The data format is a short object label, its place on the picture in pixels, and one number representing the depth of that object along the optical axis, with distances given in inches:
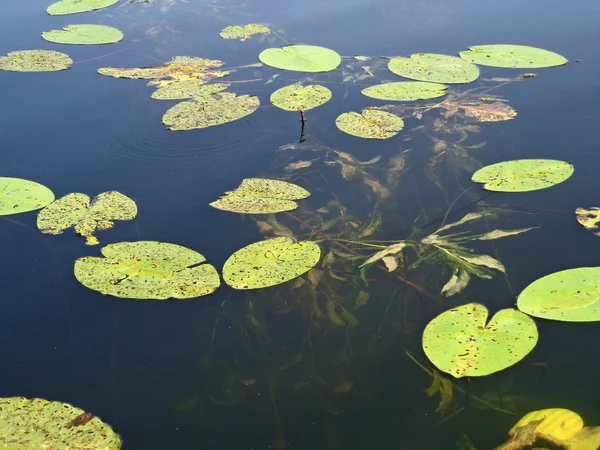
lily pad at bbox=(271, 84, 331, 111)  178.1
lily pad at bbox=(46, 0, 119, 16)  269.9
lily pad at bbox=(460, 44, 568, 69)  194.5
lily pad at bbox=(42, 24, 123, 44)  236.5
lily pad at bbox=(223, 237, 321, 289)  114.4
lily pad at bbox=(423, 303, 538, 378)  94.3
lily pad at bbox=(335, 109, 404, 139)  162.1
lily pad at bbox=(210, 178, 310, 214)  135.3
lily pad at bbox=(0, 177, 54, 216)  140.7
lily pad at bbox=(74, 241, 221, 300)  113.6
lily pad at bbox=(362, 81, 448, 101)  179.0
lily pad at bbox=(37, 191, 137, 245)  134.1
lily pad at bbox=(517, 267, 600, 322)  102.4
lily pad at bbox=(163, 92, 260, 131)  173.8
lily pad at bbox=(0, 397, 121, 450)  86.6
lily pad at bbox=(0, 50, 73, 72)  215.3
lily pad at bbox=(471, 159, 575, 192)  136.7
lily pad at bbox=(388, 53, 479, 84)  188.2
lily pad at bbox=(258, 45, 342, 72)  203.2
